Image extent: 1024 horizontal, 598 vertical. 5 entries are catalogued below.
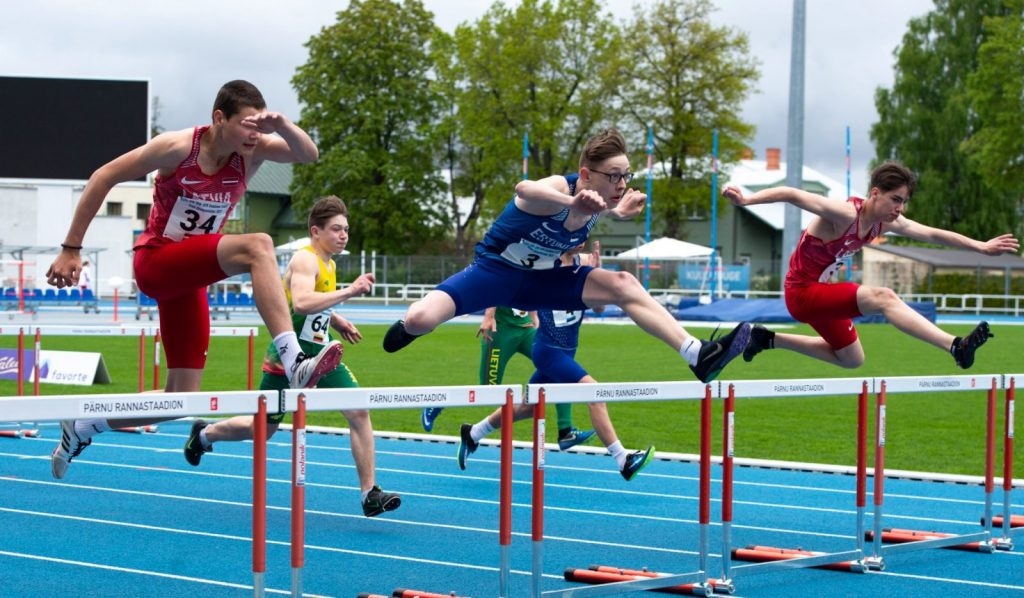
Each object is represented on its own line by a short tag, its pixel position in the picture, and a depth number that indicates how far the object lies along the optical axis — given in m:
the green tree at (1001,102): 46.59
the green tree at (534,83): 54.56
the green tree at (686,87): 52.56
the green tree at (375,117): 55.00
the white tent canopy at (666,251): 39.78
